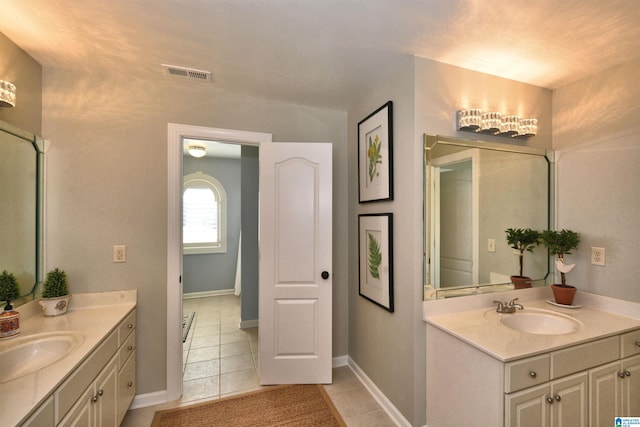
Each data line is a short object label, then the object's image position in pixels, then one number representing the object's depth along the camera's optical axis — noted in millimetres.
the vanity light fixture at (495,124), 1798
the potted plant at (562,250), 1898
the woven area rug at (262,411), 1861
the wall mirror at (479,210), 1769
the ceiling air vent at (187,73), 1867
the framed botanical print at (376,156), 1936
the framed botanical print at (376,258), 1941
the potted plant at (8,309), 1353
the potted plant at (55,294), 1678
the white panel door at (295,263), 2271
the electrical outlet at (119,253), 1972
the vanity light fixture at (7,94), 1423
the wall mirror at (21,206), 1518
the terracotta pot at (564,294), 1884
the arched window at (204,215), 5000
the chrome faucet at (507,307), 1757
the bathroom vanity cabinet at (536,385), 1263
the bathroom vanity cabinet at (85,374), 952
